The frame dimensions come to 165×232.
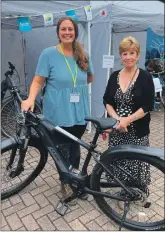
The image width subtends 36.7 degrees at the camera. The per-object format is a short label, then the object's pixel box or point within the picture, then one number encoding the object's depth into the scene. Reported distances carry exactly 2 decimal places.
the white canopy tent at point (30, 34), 3.59
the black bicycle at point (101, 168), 2.03
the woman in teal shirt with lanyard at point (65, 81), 2.16
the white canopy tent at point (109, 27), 4.21
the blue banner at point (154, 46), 7.25
